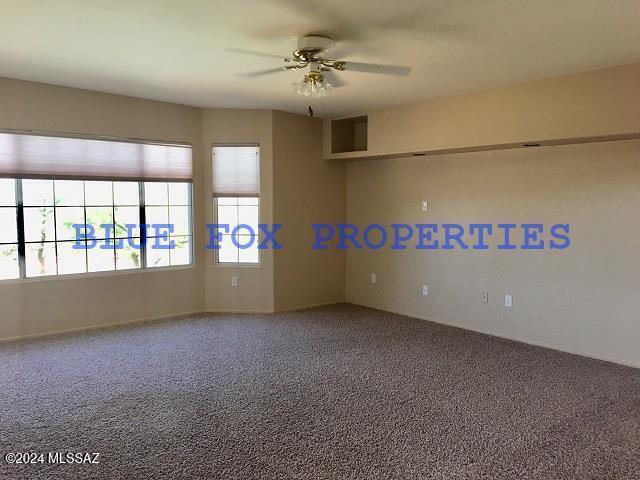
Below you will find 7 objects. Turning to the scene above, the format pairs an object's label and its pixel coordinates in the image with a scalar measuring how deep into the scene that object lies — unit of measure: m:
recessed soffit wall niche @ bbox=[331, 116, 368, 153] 6.35
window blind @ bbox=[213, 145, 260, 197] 5.94
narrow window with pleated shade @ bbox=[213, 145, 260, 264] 5.94
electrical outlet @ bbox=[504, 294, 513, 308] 5.05
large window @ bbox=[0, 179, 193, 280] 4.72
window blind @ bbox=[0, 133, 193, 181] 4.63
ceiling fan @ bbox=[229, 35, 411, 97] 3.29
